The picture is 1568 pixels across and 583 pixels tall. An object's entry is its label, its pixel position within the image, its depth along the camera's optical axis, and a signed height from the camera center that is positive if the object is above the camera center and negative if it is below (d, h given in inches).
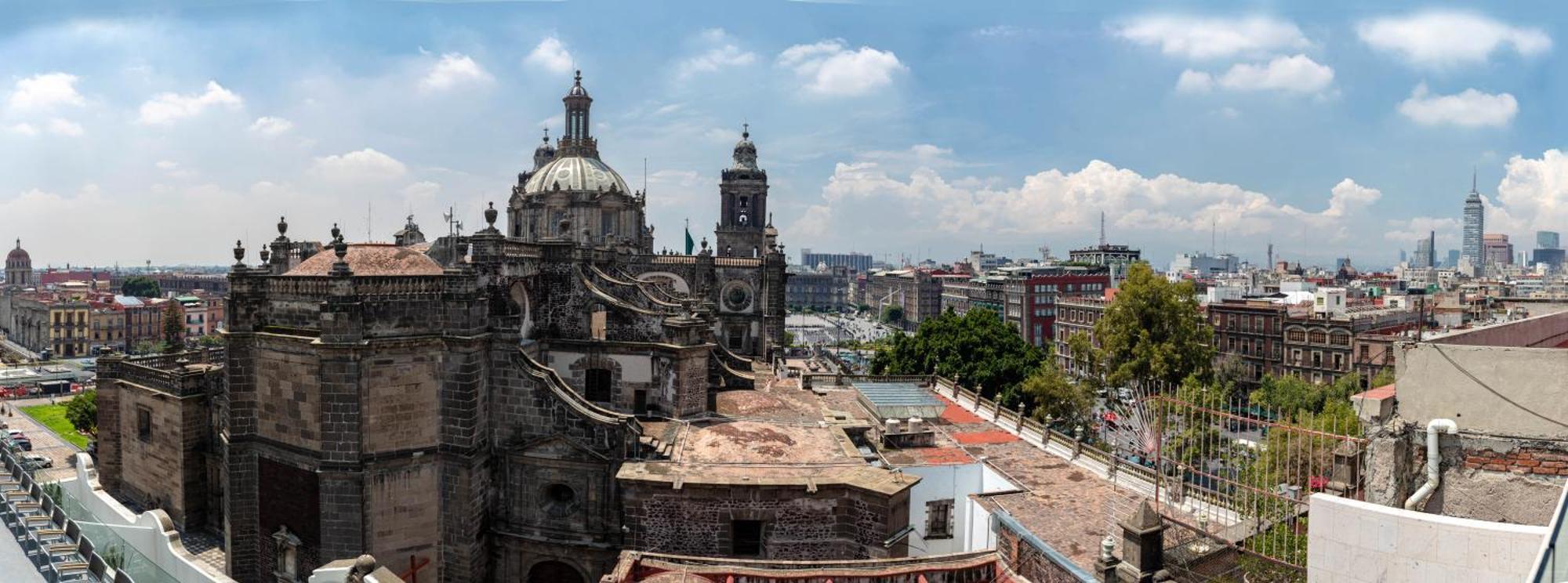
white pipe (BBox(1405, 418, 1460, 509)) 450.0 -92.8
